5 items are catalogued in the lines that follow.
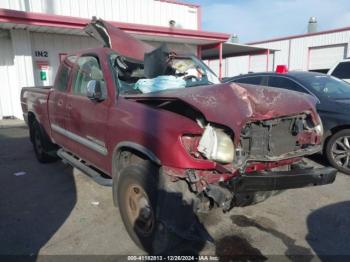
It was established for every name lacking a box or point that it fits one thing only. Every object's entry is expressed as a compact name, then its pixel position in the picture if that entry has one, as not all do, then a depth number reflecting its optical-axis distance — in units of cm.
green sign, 1185
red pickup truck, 273
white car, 860
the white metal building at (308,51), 2311
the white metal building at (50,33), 1072
